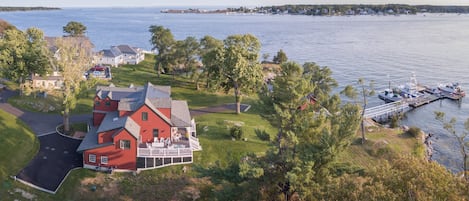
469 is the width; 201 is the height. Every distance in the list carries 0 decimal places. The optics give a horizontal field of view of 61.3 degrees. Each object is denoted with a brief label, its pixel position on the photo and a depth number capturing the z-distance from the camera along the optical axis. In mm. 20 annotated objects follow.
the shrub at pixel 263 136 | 31877
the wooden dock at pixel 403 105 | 70562
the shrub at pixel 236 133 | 45312
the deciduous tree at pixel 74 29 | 113188
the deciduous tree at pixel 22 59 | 54594
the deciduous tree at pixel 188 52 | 74062
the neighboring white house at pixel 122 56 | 90531
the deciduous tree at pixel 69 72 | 45625
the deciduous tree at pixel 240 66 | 55812
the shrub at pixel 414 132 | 56031
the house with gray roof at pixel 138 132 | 38938
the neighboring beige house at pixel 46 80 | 63875
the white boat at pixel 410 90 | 80581
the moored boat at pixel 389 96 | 79812
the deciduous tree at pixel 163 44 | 76188
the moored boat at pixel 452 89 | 82488
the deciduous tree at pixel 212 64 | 58938
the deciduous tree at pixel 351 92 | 45781
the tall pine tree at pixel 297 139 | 27711
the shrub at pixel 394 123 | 62375
